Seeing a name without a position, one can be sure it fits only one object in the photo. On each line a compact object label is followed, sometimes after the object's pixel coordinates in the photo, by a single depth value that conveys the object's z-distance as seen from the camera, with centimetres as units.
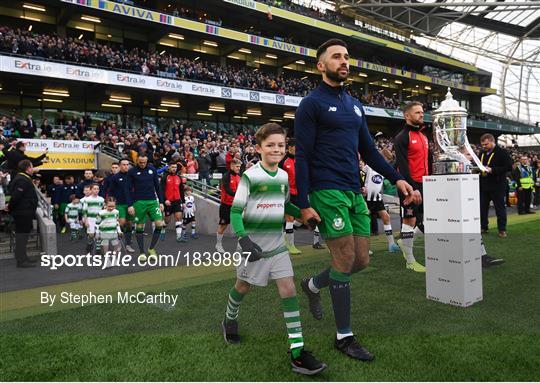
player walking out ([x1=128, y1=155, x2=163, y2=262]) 812
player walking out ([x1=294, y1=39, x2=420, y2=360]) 316
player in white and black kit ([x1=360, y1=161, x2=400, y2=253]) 830
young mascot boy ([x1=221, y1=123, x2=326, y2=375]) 311
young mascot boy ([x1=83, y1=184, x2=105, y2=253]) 909
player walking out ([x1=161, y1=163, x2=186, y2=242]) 1062
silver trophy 446
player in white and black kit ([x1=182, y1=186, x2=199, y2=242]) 1198
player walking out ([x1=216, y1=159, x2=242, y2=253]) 859
